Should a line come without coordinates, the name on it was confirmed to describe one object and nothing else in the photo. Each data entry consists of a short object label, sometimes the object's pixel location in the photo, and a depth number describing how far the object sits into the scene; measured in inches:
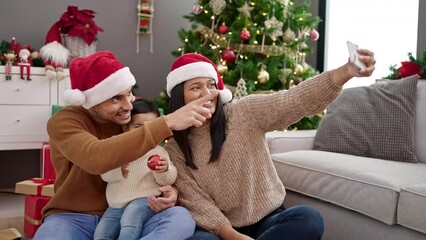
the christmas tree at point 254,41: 134.4
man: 52.9
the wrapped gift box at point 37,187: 89.4
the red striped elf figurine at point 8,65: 122.5
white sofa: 67.6
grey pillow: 89.2
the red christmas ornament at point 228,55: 134.0
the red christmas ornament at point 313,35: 146.5
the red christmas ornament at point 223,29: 136.9
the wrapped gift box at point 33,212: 89.4
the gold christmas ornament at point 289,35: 137.9
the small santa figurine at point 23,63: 124.8
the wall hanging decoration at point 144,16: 164.6
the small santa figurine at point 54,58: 126.5
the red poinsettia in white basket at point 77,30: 133.1
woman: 61.3
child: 58.0
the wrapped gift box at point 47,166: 96.6
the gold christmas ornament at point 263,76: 133.0
